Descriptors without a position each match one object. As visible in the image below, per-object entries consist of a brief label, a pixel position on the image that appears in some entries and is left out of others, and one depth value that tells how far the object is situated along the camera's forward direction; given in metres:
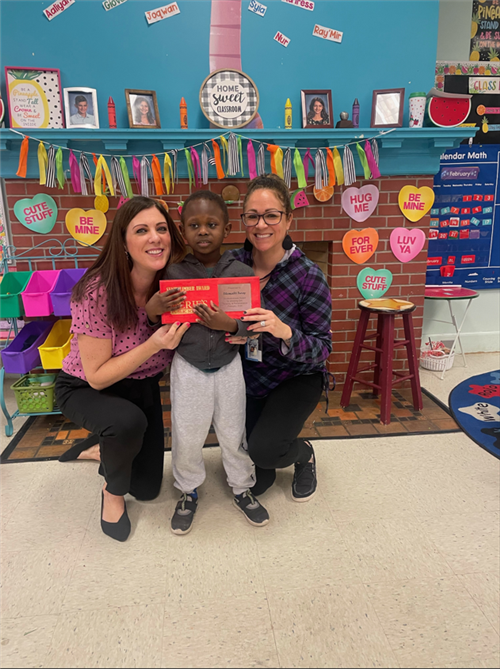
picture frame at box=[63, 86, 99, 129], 2.50
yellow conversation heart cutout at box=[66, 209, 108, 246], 2.68
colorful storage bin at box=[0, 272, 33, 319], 2.40
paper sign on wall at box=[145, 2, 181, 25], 2.50
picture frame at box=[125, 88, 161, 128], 2.53
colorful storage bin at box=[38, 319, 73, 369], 2.41
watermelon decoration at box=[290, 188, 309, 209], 2.78
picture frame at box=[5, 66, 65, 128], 2.43
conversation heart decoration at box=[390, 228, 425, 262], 2.94
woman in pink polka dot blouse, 1.58
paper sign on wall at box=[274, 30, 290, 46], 2.60
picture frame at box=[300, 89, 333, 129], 2.66
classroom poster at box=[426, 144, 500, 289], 3.39
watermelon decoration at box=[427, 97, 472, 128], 2.70
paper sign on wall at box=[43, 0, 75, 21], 2.43
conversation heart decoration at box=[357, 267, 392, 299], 2.97
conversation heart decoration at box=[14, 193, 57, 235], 2.62
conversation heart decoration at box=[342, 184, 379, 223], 2.84
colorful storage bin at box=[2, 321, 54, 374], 2.39
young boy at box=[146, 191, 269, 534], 1.54
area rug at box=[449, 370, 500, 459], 2.37
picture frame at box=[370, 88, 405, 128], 2.67
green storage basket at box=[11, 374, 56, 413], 2.49
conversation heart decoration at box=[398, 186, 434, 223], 2.89
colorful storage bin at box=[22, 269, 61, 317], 2.41
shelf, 2.45
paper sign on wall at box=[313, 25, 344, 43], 2.62
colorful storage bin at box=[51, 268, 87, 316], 2.41
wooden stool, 2.56
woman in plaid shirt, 1.63
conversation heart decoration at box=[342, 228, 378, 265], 2.91
